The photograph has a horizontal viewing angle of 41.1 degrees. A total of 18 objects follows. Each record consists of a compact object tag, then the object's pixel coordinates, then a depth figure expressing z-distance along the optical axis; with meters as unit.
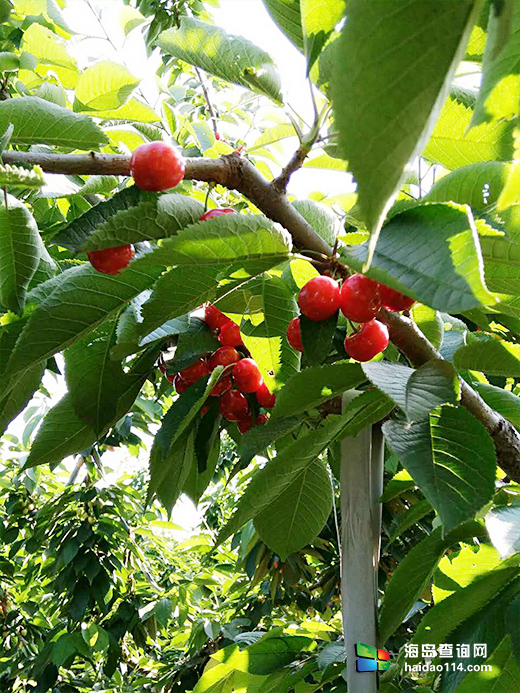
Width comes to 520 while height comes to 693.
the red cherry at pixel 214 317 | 0.98
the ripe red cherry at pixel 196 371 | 1.03
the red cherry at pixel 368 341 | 0.73
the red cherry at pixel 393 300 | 0.66
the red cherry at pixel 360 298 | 0.66
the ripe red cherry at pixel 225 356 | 0.97
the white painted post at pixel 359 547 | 0.95
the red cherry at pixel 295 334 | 0.80
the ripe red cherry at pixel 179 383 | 1.06
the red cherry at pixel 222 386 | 1.00
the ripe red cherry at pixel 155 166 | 0.66
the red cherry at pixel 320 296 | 0.70
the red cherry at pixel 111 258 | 0.71
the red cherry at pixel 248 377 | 0.94
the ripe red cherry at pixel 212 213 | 0.72
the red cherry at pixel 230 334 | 0.97
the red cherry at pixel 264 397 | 0.95
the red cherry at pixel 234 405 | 1.00
